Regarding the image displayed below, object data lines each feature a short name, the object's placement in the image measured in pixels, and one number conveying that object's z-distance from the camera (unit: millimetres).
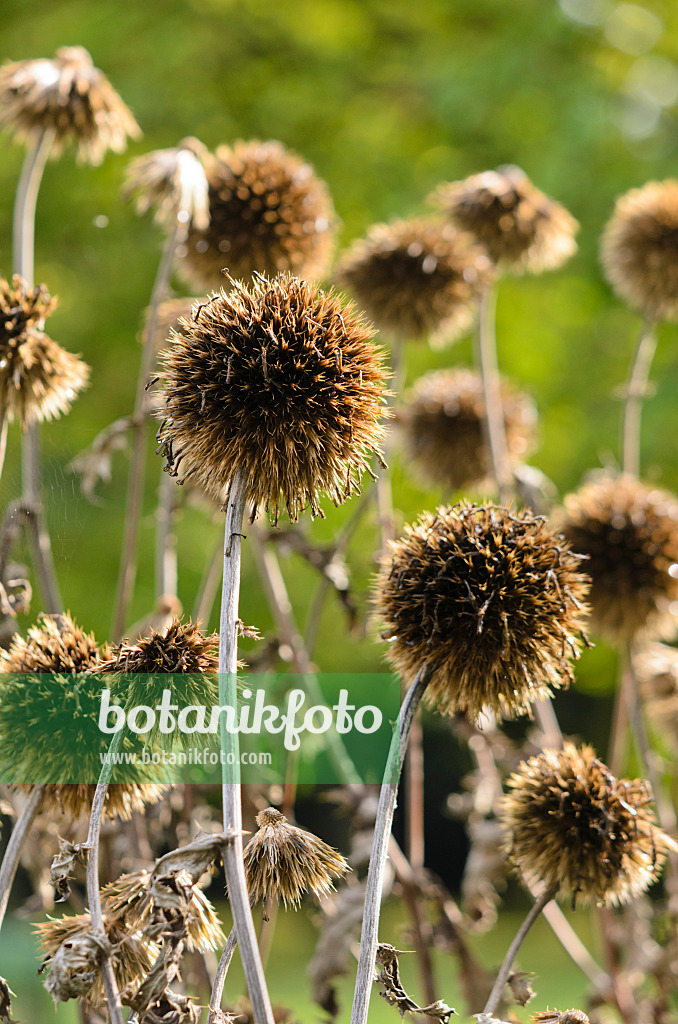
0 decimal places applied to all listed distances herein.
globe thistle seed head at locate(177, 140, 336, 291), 2330
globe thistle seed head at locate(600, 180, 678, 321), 2926
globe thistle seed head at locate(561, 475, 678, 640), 2520
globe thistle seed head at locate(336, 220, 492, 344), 2541
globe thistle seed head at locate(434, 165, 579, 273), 2631
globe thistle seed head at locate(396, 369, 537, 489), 3068
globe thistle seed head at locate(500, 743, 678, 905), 1618
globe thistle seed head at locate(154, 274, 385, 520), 1342
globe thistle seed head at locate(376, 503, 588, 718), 1446
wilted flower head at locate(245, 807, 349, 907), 1351
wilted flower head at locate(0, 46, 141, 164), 2260
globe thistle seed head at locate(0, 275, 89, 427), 1796
